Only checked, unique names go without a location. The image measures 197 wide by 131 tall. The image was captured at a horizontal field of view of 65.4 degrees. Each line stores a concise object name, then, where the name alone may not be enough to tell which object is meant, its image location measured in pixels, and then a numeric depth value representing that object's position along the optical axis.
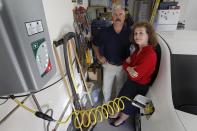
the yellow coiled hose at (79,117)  0.86
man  1.98
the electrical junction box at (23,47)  0.47
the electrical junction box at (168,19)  3.20
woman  1.62
